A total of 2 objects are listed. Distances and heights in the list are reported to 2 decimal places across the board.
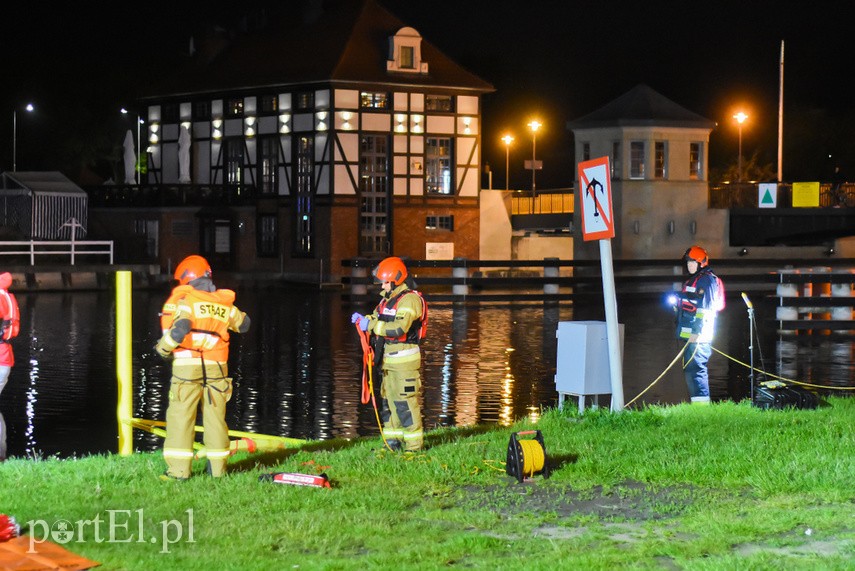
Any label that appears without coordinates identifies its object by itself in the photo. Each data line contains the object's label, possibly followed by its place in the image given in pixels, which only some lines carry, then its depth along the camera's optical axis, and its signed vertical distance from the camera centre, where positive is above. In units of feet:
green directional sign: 153.95 +7.92
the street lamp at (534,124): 194.90 +20.33
